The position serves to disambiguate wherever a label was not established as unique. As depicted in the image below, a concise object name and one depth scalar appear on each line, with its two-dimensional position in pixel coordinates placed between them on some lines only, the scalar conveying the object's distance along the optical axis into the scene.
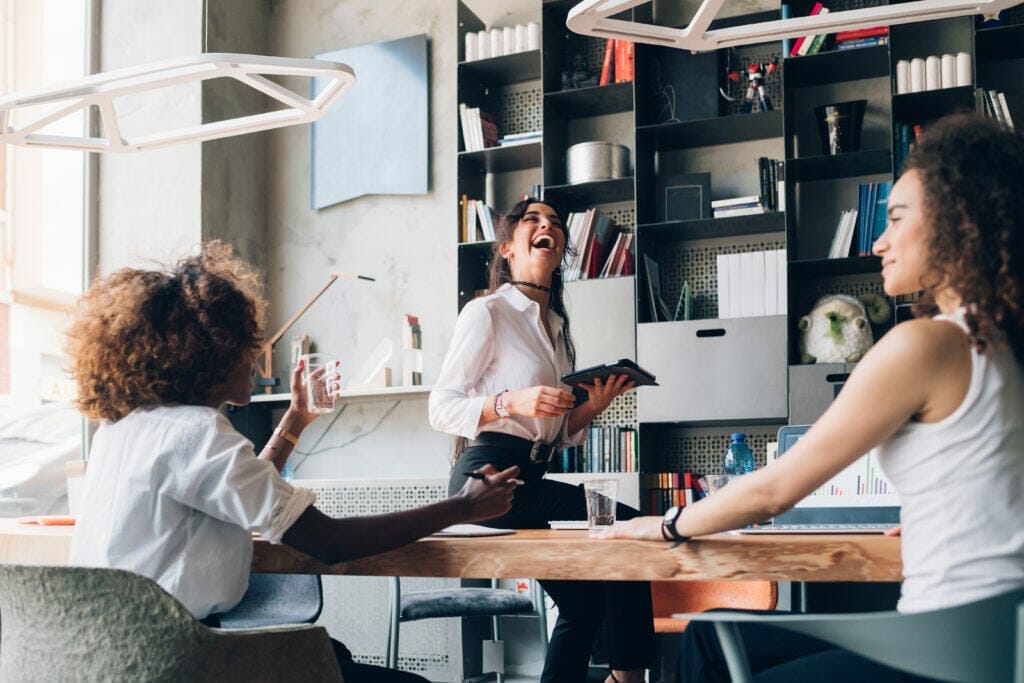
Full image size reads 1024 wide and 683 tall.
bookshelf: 4.41
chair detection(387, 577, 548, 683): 3.62
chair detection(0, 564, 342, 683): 1.32
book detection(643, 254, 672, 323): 4.66
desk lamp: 5.32
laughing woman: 2.29
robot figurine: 4.67
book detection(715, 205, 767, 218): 4.58
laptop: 2.05
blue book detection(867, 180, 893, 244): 4.39
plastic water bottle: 3.33
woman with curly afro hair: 1.55
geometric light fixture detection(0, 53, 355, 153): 2.39
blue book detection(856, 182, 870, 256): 4.44
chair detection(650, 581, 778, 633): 3.33
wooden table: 1.54
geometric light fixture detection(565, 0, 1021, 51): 2.47
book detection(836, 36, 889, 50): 4.45
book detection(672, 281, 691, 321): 4.66
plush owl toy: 4.29
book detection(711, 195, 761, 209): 4.59
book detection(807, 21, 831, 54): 4.51
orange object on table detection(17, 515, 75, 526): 2.39
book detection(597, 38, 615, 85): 4.88
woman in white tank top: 1.25
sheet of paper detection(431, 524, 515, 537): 1.92
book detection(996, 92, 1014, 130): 4.25
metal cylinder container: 4.77
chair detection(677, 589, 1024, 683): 1.08
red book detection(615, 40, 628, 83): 4.85
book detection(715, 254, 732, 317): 4.55
